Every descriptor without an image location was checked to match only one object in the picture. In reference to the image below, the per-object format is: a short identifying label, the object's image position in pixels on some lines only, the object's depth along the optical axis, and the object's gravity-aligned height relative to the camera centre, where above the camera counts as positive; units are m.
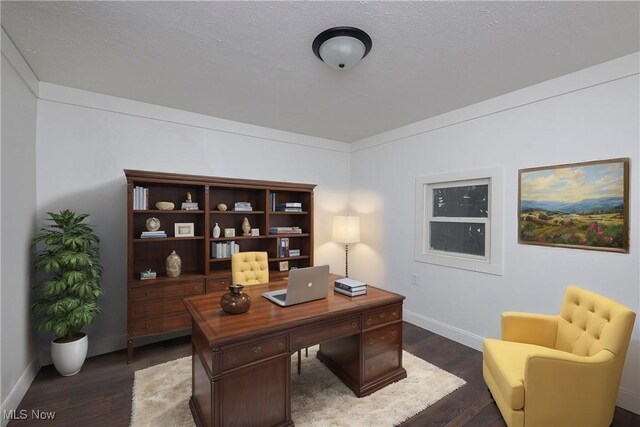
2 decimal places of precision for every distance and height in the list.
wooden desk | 1.61 -0.87
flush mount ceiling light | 1.87 +1.14
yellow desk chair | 2.91 -0.58
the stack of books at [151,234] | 2.94 -0.23
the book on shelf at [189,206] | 3.18 +0.07
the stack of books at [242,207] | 3.54 +0.08
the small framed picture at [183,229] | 3.15 -0.18
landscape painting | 2.18 +0.08
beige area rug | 1.97 -1.41
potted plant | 2.32 -0.65
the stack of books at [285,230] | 3.84 -0.23
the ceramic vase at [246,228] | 3.62 -0.19
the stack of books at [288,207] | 3.92 +0.09
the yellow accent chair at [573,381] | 1.67 -0.99
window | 2.96 -0.06
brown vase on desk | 1.86 -0.58
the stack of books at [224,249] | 3.40 -0.44
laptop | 2.02 -0.54
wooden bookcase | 2.80 -0.31
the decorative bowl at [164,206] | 3.02 +0.07
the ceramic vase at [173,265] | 3.04 -0.56
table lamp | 4.27 -0.23
